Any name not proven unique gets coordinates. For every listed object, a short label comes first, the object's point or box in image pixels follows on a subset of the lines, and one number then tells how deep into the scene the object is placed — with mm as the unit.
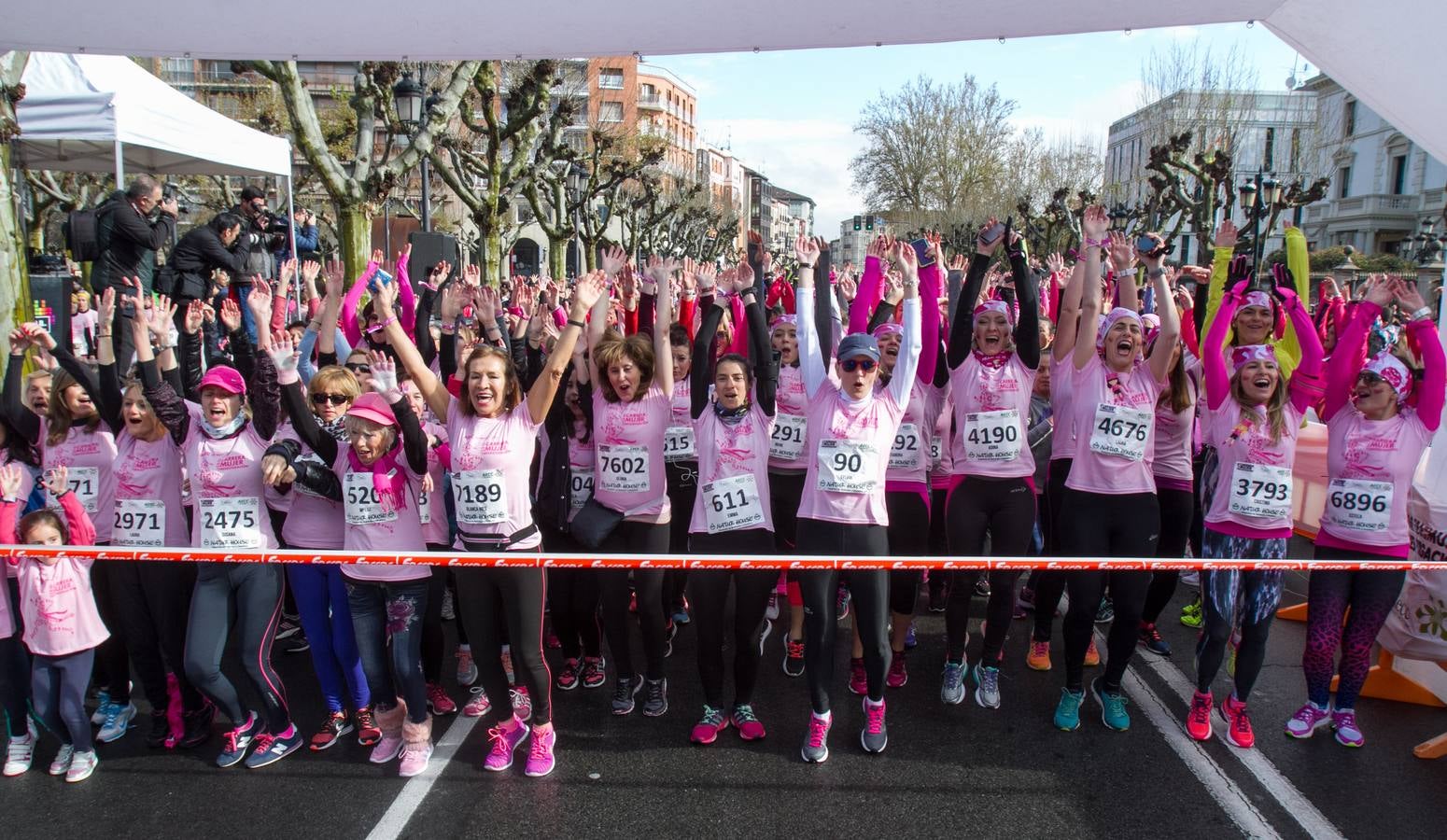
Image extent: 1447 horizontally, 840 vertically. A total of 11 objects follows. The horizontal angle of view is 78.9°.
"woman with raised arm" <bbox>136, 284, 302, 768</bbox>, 3873
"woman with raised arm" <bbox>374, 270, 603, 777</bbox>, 3814
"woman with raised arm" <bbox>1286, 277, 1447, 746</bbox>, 4090
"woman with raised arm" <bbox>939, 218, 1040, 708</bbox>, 4383
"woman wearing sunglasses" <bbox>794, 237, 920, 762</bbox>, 3953
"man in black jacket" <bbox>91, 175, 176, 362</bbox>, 7523
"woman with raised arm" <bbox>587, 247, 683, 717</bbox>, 4262
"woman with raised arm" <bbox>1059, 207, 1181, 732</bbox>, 4199
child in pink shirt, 3770
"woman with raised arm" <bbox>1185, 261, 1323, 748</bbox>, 4098
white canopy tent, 9852
